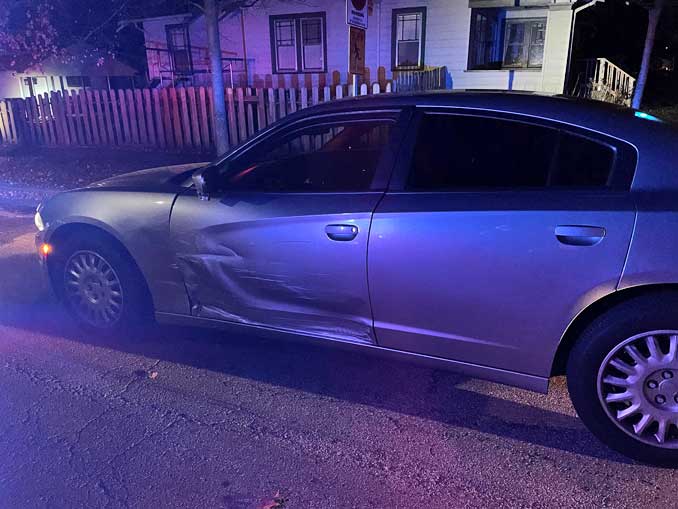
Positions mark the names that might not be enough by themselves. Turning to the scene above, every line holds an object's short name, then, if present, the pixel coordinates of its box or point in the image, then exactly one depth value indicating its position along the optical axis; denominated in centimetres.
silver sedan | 252
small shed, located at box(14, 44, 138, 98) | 2080
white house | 1447
